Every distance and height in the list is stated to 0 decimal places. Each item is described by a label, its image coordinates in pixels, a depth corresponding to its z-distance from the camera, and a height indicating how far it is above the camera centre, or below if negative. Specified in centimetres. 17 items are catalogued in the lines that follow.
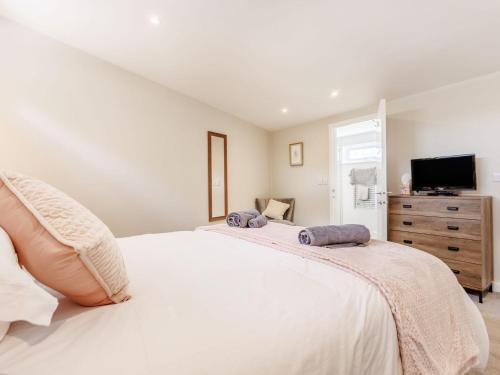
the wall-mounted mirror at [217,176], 394 +21
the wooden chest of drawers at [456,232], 240 -48
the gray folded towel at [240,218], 212 -26
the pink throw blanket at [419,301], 88 -47
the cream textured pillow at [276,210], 431 -39
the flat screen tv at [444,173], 265 +16
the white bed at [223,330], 55 -38
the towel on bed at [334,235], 143 -28
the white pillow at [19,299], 53 -25
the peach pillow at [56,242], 67 -15
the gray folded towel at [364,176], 421 +20
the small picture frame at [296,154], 454 +66
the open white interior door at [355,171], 400 +29
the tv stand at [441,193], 276 -7
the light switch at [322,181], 417 +12
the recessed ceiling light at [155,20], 221 +157
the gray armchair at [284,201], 443 -32
